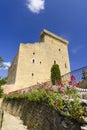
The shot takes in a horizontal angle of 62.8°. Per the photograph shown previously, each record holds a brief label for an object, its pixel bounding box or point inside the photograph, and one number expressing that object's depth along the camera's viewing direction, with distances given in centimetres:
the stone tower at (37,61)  1440
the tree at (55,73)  679
